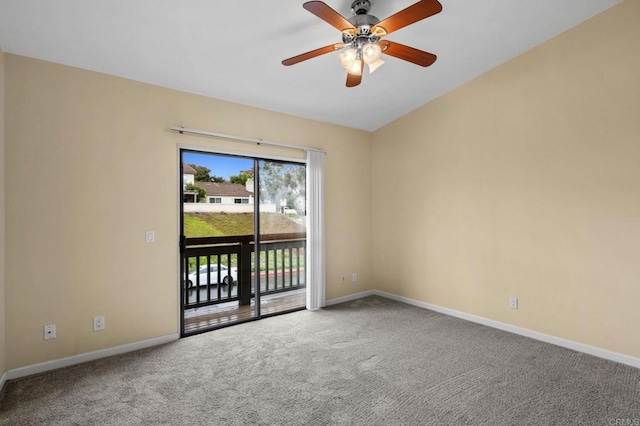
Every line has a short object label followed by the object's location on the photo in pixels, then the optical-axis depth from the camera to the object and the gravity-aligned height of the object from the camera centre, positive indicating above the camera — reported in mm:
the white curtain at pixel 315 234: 4180 -225
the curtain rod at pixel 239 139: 3217 +972
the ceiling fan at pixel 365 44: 1949 +1254
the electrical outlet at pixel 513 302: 3301 -978
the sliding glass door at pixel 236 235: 3508 -205
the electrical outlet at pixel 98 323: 2768 -942
